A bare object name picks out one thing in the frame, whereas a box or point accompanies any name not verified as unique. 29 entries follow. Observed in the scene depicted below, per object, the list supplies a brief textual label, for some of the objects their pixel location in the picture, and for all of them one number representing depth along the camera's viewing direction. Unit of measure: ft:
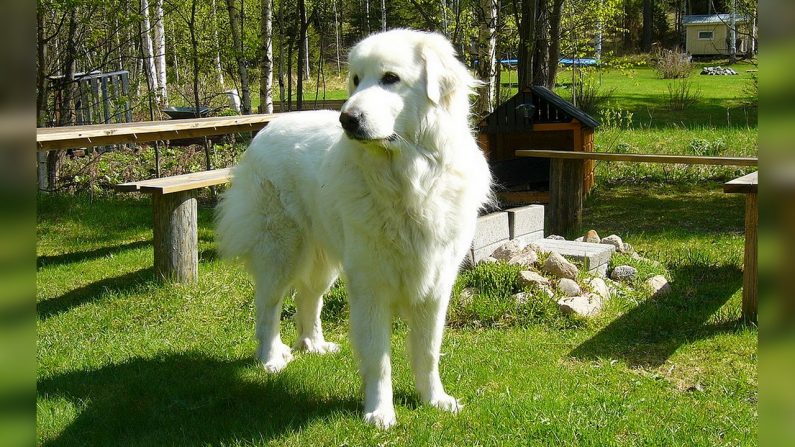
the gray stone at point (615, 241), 21.09
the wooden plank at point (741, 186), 14.88
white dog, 10.31
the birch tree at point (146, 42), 42.67
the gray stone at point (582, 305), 16.29
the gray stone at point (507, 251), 18.78
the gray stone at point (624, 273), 18.93
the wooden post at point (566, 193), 24.68
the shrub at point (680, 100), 55.83
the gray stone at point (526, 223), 20.49
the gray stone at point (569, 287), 17.01
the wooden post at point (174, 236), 19.21
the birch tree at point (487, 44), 36.27
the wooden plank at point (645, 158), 21.33
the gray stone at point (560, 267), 17.67
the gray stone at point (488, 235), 18.62
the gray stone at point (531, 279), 16.99
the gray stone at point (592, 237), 21.67
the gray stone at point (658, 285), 17.96
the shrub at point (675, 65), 87.86
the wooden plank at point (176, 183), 18.61
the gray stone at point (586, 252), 18.66
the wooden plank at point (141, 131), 19.19
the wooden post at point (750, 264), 15.12
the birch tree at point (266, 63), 34.24
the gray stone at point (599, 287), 17.35
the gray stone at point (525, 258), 18.17
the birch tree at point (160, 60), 49.25
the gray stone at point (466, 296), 16.85
